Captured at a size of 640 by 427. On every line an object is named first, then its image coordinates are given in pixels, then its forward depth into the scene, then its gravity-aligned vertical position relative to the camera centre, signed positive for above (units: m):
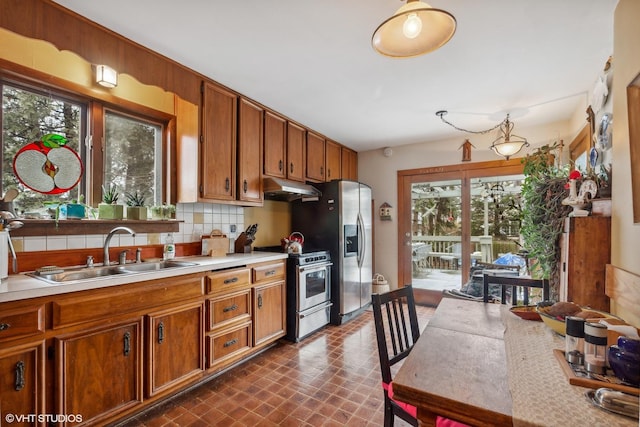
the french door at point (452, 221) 4.02 -0.12
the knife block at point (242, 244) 3.19 -0.35
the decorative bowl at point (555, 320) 1.27 -0.47
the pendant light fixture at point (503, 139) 3.05 +0.92
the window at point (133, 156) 2.27 +0.46
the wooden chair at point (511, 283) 1.88 -0.46
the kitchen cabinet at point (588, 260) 1.79 -0.29
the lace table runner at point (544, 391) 0.74 -0.52
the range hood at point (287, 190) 3.09 +0.25
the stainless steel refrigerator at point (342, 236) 3.57 -0.30
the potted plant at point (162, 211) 2.41 +0.01
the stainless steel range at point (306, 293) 3.05 -0.88
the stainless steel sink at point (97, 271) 1.76 -0.40
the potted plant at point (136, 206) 2.25 +0.05
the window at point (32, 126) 1.80 +0.56
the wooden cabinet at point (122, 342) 1.42 -0.78
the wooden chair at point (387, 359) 1.31 -0.73
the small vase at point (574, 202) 1.93 +0.07
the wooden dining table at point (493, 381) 0.77 -0.53
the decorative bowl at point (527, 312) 1.50 -0.52
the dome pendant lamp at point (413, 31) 1.33 +0.87
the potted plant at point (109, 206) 2.10 +0.04
